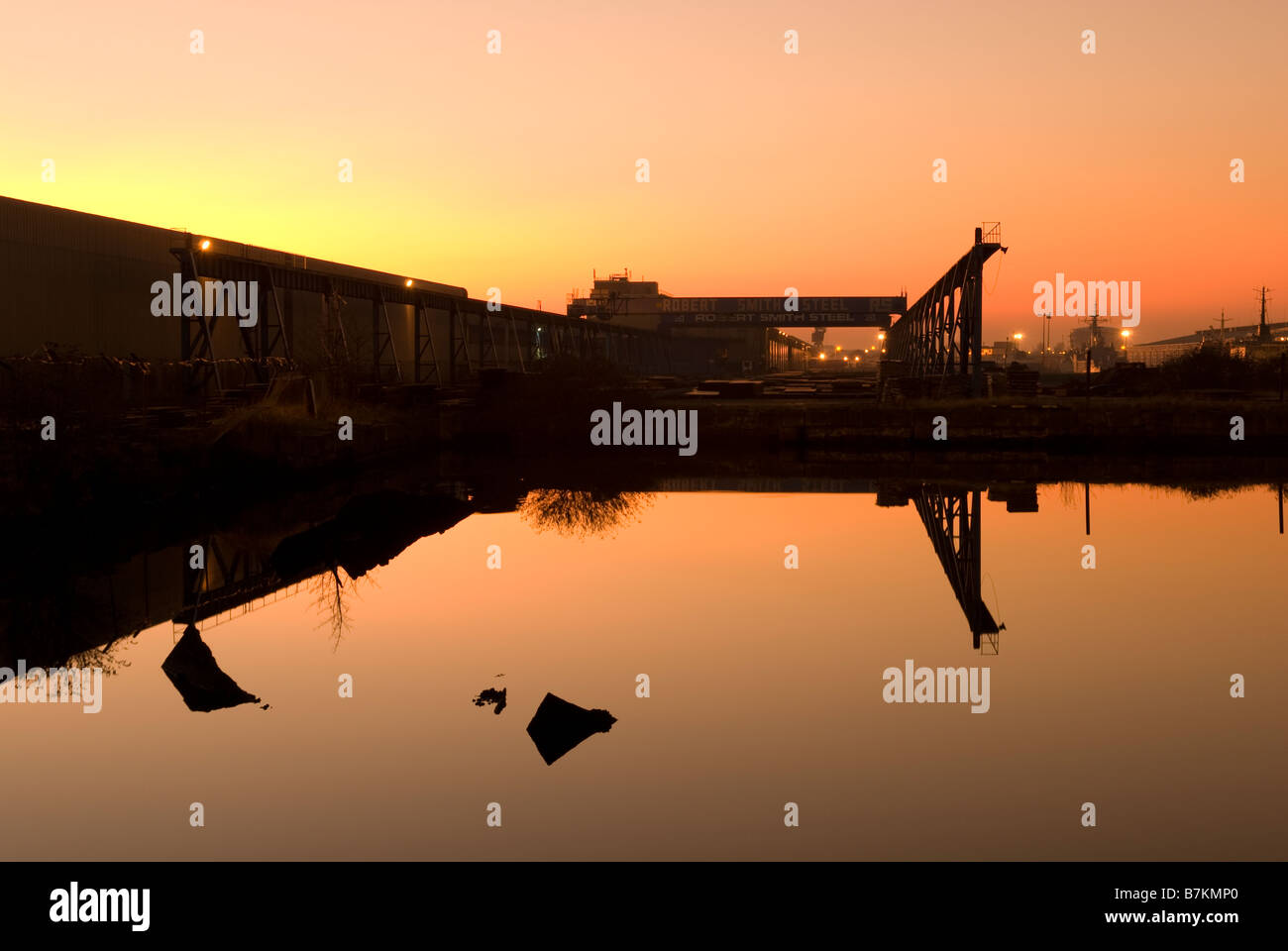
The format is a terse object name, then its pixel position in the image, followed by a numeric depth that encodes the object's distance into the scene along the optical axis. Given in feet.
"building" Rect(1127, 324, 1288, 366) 509.23
